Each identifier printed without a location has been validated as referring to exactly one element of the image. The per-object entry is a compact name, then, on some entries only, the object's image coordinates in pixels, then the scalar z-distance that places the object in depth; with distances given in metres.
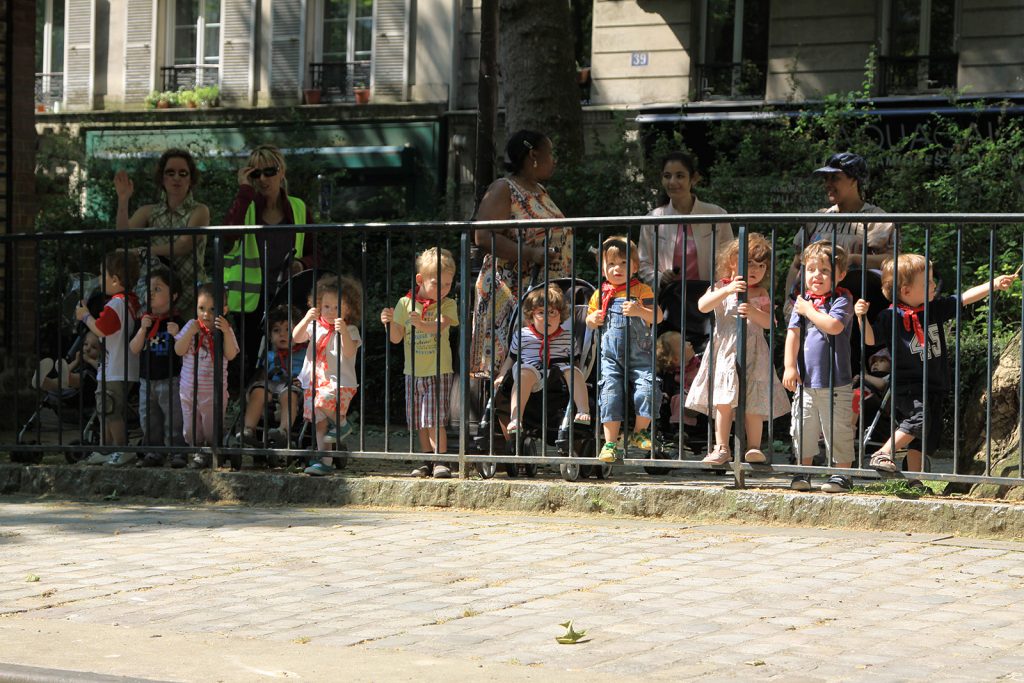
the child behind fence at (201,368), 9.21
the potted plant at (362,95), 31.78
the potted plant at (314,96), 32.22
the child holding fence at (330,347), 8.95
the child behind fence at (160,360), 9.34
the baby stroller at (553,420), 8.61
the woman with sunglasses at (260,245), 9.20
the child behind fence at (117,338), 9.45
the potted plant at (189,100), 33.12
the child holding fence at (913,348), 7.80
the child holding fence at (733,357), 8.07
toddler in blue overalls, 8.45
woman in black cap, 8.27
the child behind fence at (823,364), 7.87
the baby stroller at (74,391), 9.70
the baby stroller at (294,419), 9.15
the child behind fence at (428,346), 8.77
